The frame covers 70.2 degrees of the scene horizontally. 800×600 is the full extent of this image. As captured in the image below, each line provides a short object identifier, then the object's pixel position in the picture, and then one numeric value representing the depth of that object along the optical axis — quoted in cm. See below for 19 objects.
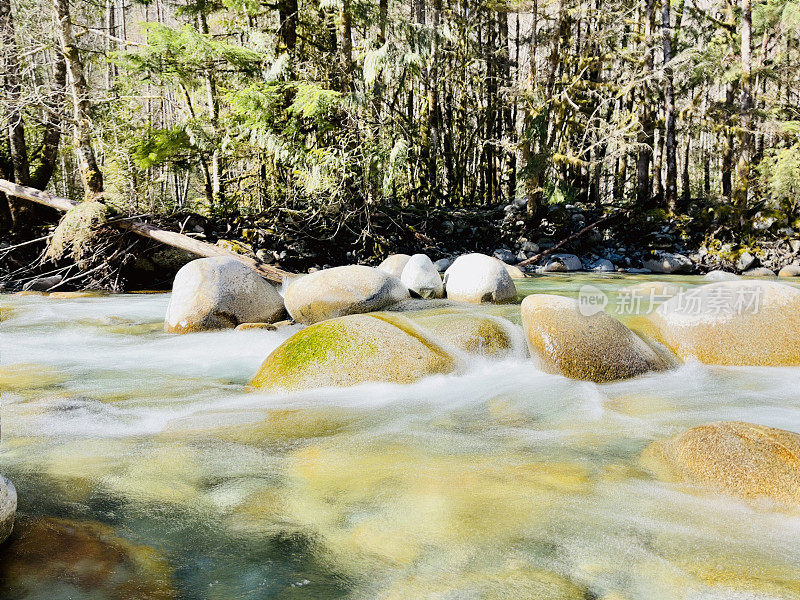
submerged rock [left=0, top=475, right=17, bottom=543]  178
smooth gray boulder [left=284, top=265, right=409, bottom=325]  608
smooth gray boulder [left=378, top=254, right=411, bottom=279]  891
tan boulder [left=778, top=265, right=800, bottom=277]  1205
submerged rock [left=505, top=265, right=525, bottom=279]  1127
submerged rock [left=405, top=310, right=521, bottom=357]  473
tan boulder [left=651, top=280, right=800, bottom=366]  469
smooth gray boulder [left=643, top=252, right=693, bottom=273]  1302
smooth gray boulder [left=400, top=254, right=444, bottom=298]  743
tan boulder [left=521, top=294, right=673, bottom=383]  430
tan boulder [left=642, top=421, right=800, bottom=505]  240
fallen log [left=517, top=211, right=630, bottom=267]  1341
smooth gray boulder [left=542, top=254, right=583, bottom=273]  1310
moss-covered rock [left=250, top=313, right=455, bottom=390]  413
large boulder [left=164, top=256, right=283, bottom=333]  613
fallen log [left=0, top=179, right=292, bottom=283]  901
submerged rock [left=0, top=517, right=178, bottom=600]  169
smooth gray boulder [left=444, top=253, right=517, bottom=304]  716
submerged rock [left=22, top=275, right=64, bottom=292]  950
